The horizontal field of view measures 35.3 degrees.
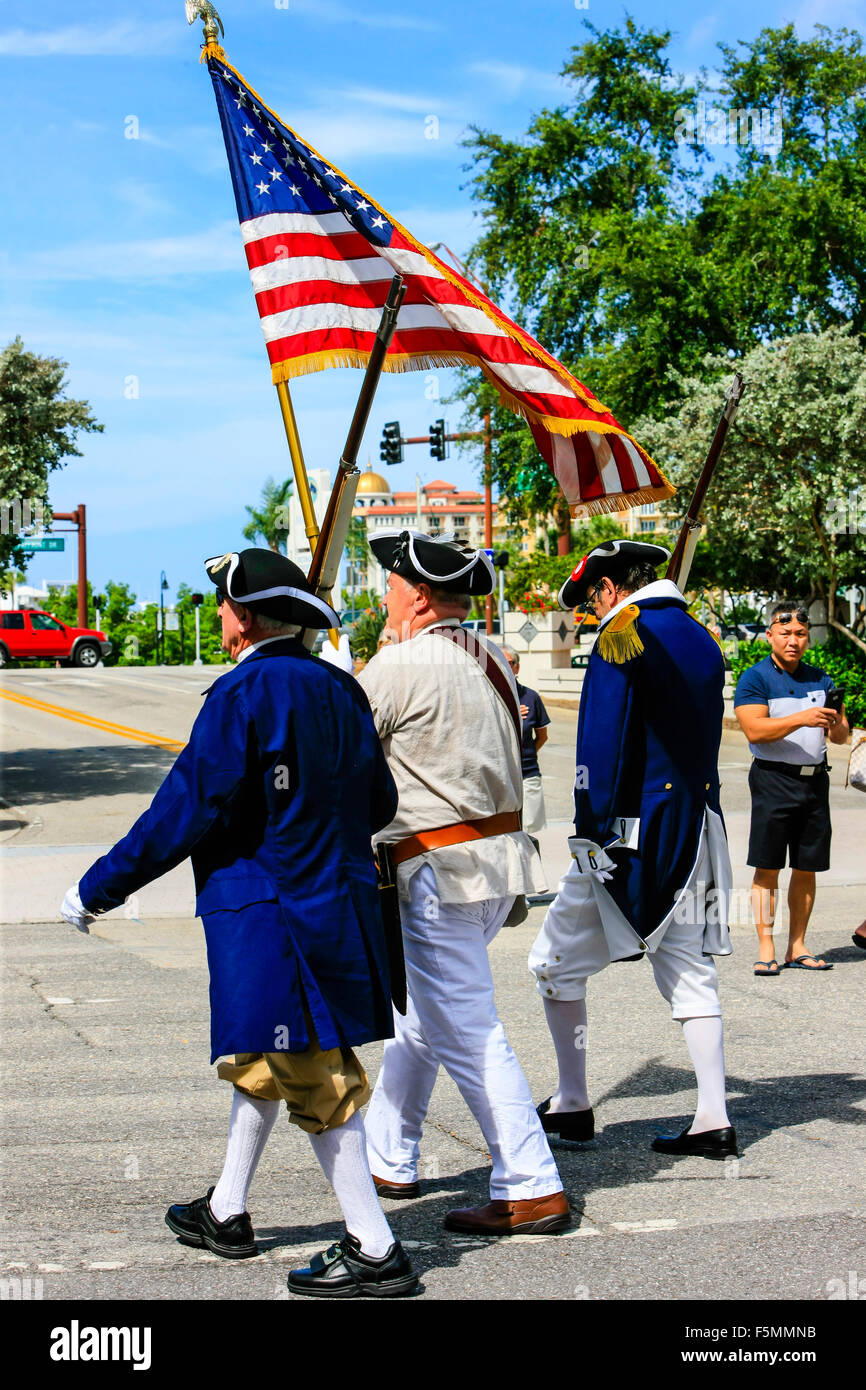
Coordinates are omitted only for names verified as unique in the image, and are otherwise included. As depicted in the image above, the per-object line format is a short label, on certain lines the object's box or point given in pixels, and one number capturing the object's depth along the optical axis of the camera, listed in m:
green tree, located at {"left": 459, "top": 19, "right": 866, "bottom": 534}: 25.75
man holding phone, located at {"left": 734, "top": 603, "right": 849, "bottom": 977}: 7.50
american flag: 4.89
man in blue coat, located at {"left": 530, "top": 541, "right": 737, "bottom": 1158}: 4.51
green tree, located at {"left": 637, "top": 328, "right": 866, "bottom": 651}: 21.94
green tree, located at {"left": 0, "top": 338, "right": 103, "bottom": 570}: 15.79
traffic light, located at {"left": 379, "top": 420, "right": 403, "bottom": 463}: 28.79
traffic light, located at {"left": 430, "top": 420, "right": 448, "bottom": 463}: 31.75
